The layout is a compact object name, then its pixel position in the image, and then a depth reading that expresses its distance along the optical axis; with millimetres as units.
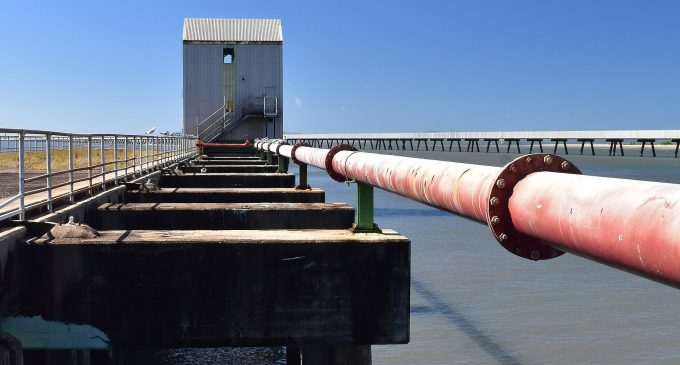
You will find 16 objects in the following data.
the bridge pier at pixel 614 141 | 92950
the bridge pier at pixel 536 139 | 102875
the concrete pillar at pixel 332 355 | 7250
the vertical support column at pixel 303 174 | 16328
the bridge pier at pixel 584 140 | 96731
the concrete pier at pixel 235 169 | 23219
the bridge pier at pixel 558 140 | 100375
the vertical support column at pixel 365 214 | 7789
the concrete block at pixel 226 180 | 17781
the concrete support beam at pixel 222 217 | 10250
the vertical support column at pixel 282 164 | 23062
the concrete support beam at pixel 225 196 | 12852
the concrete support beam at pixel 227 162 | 27900
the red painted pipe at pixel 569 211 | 1961
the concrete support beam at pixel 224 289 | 6461
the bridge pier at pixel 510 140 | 108475
